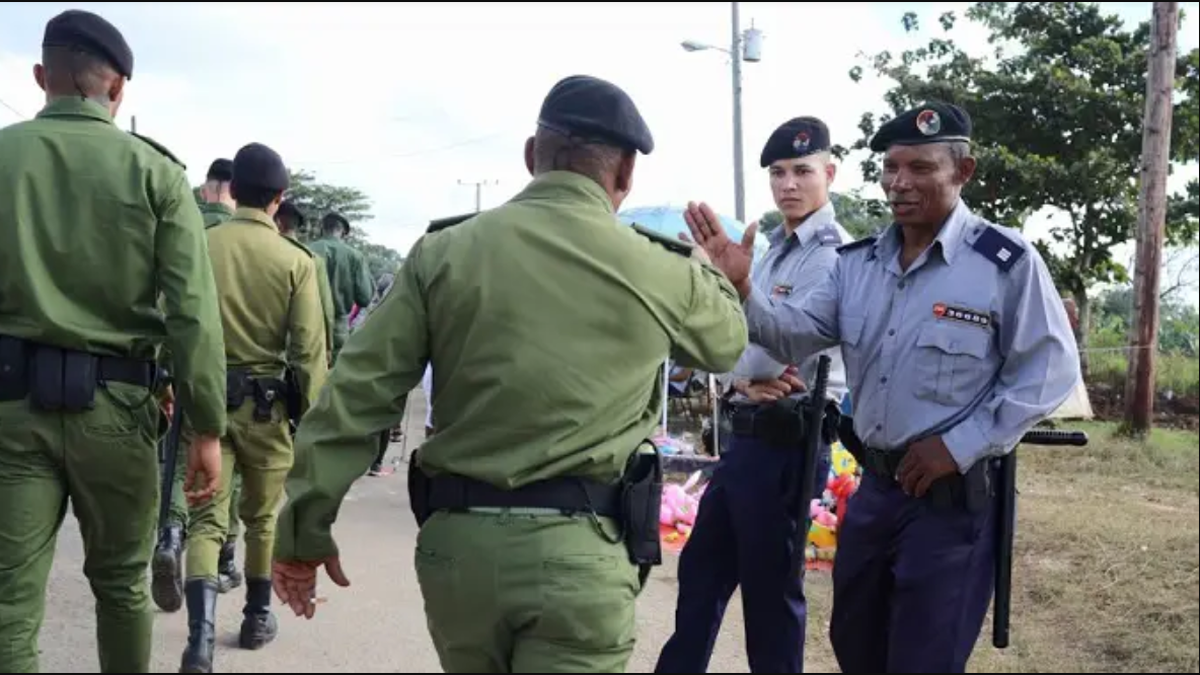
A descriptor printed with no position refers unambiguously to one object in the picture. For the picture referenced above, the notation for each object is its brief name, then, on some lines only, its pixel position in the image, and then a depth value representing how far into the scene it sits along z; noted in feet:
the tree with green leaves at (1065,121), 60.03
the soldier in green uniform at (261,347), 15.53
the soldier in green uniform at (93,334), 10.35
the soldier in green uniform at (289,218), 26.17
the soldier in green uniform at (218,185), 19.98
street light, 69.15
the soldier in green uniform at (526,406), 7.34
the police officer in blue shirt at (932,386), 9.70
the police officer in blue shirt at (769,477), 12.22
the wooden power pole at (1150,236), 41.04
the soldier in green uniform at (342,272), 32.45
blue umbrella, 32.14
